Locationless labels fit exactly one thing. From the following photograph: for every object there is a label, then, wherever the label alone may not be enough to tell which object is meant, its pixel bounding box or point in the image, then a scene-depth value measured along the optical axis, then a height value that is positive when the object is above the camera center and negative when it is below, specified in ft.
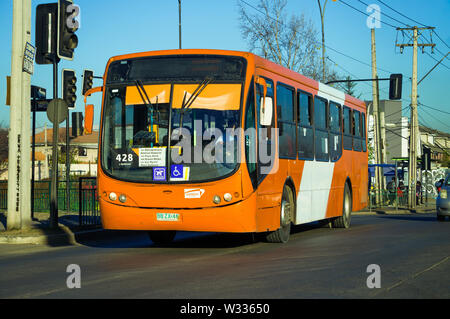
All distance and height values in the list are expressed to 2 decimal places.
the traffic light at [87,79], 85.40 +10.25
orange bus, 42.01 +1.53
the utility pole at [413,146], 137.28 +4.04
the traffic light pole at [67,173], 70.64 -0.07
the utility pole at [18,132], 55.31 +2.90
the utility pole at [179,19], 118.42 +22.94
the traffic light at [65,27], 53.42 +9.90
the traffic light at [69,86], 66.95 +7.40
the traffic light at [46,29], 54.13 +9.89
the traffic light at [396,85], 110.11 +11.91
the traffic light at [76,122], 80.38 +5.13
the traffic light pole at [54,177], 54.84 -0.32
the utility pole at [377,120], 137.18 +8.94
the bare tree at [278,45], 161.48 +25.84
